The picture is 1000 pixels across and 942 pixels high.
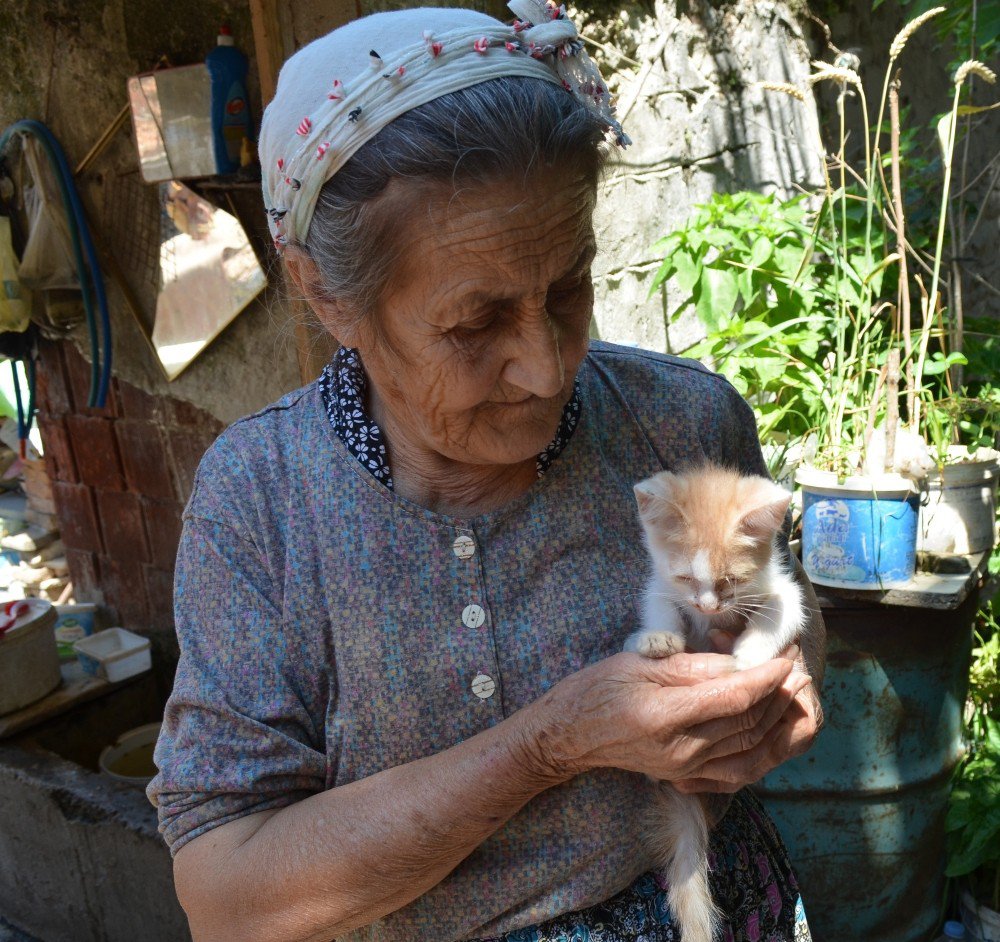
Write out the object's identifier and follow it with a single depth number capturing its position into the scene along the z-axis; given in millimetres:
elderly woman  1231
